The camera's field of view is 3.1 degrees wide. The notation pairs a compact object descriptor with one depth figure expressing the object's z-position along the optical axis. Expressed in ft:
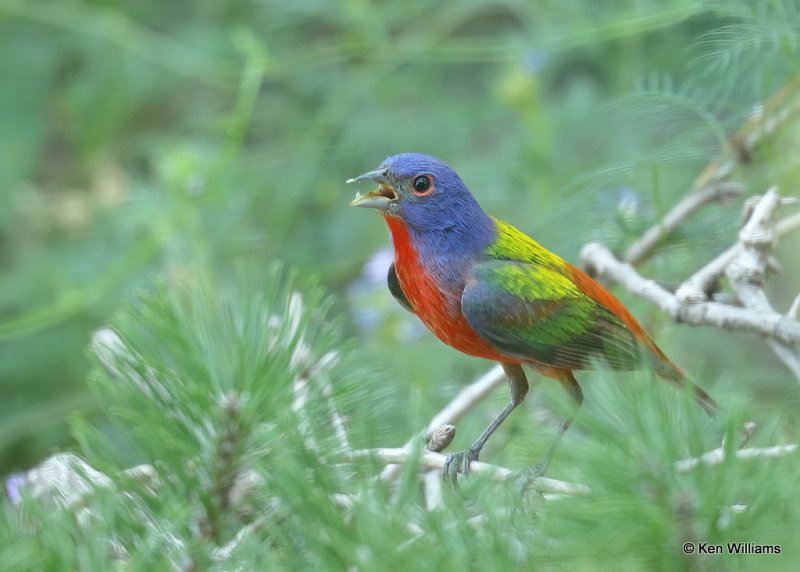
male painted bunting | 14.02
